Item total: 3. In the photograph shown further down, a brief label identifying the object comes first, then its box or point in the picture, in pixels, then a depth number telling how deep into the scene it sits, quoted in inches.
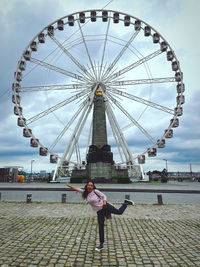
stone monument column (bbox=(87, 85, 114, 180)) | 1280.8
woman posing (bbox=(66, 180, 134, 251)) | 175.2
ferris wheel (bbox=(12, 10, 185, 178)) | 1163.3
